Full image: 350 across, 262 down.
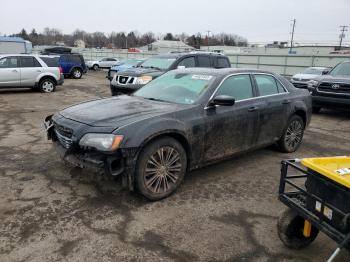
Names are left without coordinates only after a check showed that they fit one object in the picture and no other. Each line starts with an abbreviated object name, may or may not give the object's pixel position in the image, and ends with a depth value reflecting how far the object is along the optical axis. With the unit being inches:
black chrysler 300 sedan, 144.8
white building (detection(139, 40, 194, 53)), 1863.9
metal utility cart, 95.0
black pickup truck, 384.2
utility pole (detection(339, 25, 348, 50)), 2693.4
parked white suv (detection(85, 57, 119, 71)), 1285.7
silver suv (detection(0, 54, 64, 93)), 509.0
